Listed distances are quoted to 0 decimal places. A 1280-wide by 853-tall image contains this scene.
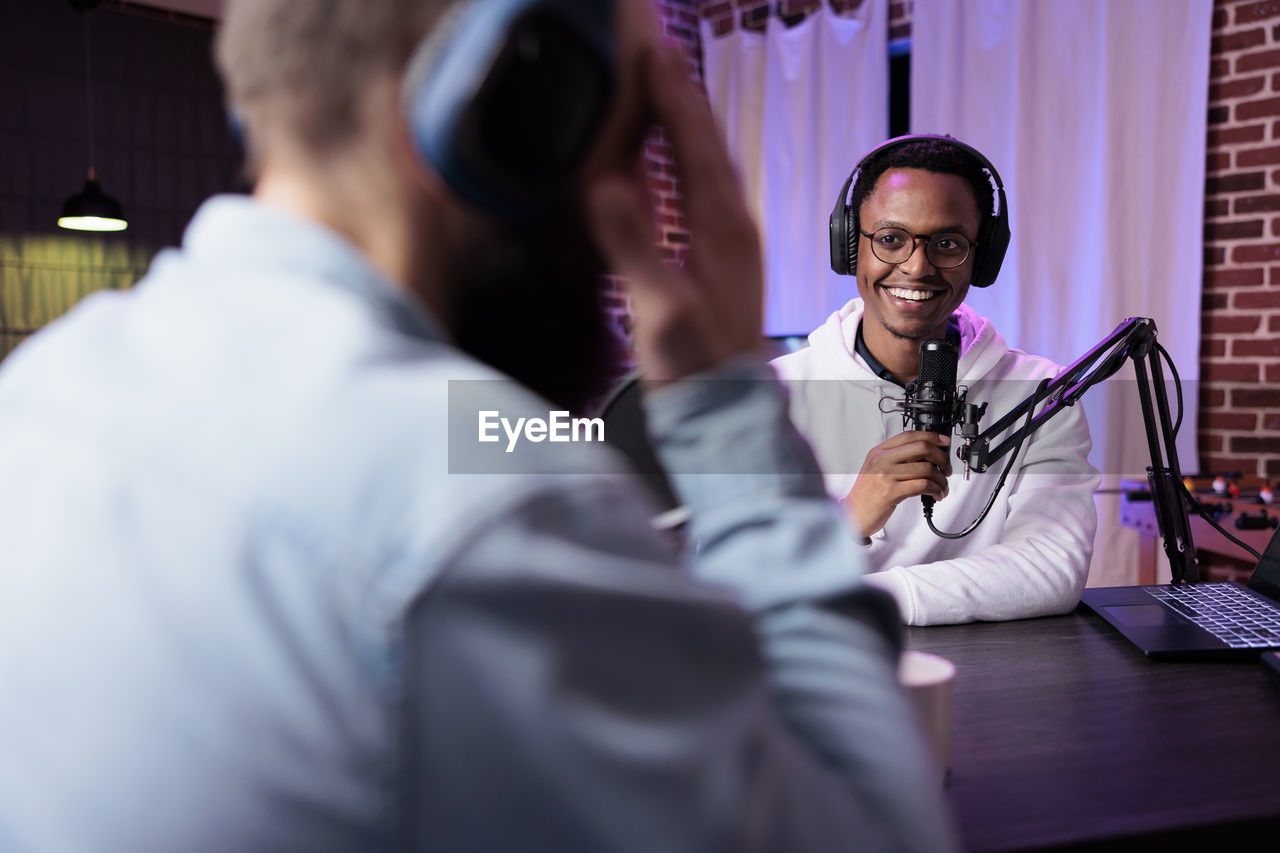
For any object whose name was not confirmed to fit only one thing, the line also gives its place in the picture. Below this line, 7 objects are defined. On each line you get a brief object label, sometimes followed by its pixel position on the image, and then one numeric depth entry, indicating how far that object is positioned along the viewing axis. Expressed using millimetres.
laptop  1013
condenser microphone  1298
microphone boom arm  1172
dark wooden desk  637
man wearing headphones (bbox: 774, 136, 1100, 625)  1479
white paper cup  640
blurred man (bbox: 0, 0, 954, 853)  358
